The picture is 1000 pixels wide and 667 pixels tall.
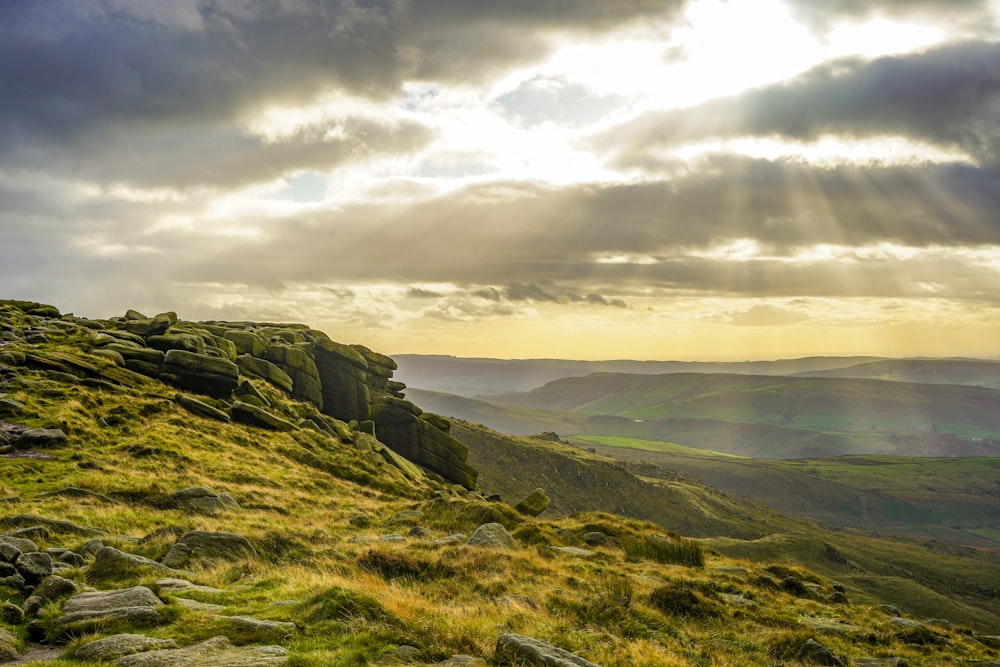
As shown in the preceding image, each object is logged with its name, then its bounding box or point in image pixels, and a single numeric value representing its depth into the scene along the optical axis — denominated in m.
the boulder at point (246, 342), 70.19
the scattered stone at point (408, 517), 33.22
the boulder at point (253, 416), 51.59
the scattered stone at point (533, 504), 47.81
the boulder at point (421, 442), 73.19
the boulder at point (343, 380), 73.75
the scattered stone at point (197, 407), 47.84
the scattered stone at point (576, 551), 29.29
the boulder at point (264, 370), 65.69
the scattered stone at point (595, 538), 34.19
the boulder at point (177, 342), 58.12
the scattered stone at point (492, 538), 25.71
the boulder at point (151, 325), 63.08
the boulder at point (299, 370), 69.88
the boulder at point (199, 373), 53.47
